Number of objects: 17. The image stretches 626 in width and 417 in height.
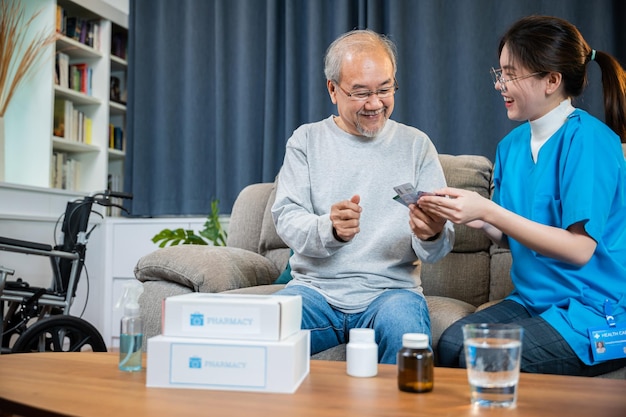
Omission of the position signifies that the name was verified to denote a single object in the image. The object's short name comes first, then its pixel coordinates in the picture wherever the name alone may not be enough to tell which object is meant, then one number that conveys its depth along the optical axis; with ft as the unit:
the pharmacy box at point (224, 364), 3.25
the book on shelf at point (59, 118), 13.23
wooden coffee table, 2.92
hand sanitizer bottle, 3.84
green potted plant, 11.17
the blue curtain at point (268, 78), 10.89
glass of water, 2.95
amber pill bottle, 3.26
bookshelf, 12.62
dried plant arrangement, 11.82
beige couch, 6.64
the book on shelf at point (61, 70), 12.95
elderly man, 5.38
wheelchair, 8.42
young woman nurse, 4.76
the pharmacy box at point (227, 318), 3.32
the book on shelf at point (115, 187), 14.38
